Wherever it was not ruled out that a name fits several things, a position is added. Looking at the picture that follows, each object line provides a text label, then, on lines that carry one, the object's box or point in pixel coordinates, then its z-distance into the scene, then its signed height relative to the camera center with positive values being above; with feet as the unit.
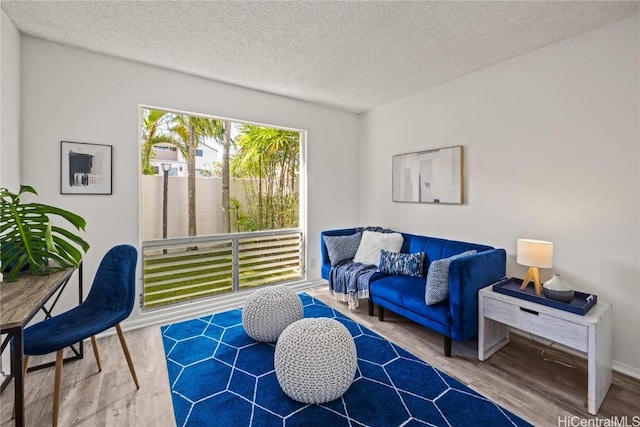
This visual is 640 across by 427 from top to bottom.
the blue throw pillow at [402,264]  9.88 -1.76
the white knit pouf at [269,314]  8.20 -2.87
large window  10.34 +0.25
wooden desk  3.73 -1.42
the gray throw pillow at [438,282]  7.72 -1.85
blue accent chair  5.30 -2.25
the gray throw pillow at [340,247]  11.65 -1.40
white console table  5.84 -2.53
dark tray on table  6.24 -1.98
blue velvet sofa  7.37 -2.23
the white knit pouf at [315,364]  5.83 -3.05
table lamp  7.20 -1.12
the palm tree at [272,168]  12.50 +1.92
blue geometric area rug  5.60 -3.86
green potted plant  5.74 -0.59
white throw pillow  11.05 -1.29
